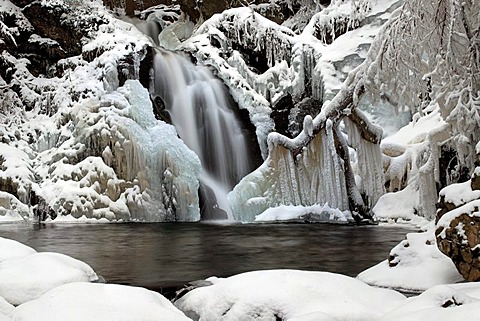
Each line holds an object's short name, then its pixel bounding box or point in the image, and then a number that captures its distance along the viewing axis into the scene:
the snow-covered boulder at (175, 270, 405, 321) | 3.94
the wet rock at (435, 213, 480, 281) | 4.72
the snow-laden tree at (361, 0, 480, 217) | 7.18
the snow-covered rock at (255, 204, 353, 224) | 14.82
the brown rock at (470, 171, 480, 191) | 5.14
